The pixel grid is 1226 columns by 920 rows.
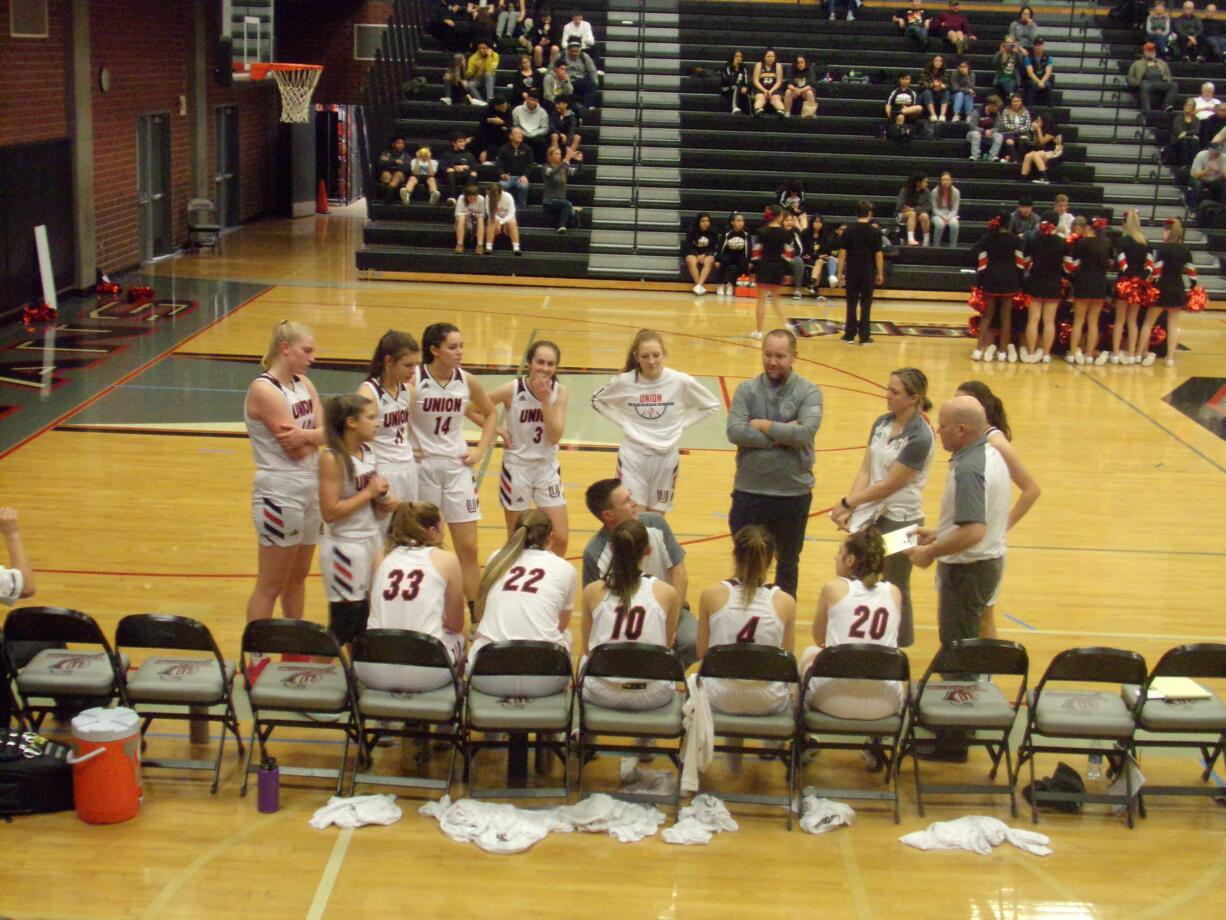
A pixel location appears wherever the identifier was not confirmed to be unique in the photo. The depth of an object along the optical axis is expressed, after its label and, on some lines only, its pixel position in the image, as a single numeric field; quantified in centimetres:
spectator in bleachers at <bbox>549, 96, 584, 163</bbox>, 2248
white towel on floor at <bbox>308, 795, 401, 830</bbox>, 566
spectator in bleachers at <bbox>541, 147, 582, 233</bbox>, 2128
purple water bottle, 573
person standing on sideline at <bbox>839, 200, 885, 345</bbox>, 1623
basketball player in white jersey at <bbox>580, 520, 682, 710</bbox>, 590
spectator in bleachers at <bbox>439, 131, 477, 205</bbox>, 2175
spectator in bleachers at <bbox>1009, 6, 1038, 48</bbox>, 2514
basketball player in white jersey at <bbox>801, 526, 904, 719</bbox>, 593
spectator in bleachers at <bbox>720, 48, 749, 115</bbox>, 2391
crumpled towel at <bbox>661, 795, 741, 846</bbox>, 563
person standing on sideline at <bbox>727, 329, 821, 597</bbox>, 733
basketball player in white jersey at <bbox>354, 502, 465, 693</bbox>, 593
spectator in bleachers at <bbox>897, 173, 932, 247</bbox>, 2073
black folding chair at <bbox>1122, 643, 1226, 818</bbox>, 600
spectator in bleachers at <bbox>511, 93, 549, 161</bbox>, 2238
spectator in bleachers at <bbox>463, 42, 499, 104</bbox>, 2344
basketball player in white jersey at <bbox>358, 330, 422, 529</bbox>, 692
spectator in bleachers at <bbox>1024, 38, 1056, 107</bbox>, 2386
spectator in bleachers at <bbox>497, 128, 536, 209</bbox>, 2159
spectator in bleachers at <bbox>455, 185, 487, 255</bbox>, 2069
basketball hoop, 2302
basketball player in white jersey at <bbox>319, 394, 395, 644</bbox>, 646
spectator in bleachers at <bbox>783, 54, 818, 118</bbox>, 2338
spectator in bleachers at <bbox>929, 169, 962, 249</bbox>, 2075
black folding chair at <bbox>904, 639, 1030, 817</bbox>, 596
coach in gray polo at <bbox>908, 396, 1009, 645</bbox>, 647
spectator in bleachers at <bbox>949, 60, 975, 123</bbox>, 2325
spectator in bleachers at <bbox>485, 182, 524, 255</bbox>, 2070
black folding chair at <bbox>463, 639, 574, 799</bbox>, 577
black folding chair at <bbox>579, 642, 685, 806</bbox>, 577
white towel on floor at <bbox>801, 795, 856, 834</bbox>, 579
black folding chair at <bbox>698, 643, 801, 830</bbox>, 577
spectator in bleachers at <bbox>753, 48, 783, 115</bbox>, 2352
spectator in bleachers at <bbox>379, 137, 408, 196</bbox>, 2191
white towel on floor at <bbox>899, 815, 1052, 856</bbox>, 565
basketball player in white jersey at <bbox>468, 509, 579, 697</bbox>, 591
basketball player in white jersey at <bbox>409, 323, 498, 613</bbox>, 729
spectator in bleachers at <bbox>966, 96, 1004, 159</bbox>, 2269
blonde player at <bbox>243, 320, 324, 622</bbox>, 669
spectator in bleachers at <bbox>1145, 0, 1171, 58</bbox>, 2520
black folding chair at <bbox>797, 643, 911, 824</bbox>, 582
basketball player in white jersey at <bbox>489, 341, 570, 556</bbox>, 755
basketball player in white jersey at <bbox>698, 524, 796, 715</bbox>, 593
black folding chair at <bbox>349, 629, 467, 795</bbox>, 579
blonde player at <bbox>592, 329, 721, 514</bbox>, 770
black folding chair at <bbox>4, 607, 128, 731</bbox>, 595
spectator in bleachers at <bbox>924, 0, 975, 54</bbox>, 2458
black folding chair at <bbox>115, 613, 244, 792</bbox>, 595
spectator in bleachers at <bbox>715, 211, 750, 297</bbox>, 2003
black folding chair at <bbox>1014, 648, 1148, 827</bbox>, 592
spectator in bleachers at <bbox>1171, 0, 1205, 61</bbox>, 2531
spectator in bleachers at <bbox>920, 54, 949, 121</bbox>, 2330
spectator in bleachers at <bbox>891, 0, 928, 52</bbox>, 2481
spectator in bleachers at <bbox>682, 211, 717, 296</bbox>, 2028
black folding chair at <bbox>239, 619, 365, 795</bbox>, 590
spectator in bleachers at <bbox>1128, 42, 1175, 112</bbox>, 2394
